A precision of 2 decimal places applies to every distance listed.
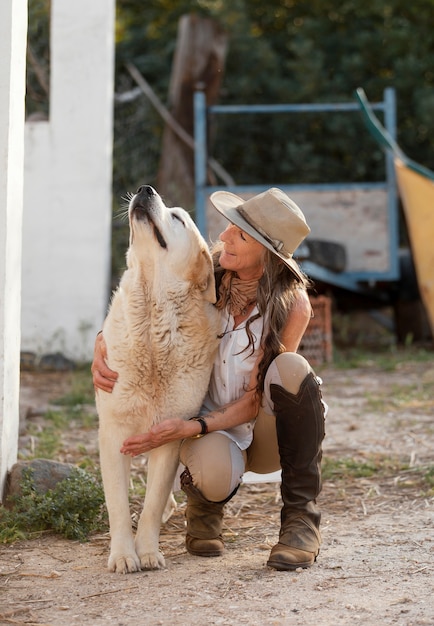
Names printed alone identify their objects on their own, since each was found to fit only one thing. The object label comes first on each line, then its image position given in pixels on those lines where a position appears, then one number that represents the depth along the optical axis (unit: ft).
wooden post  60.70
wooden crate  51.72
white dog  20.25
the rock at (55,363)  48.08
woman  20.03
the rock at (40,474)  23.03
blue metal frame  52.95
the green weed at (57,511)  21.94
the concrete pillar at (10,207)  22.34
